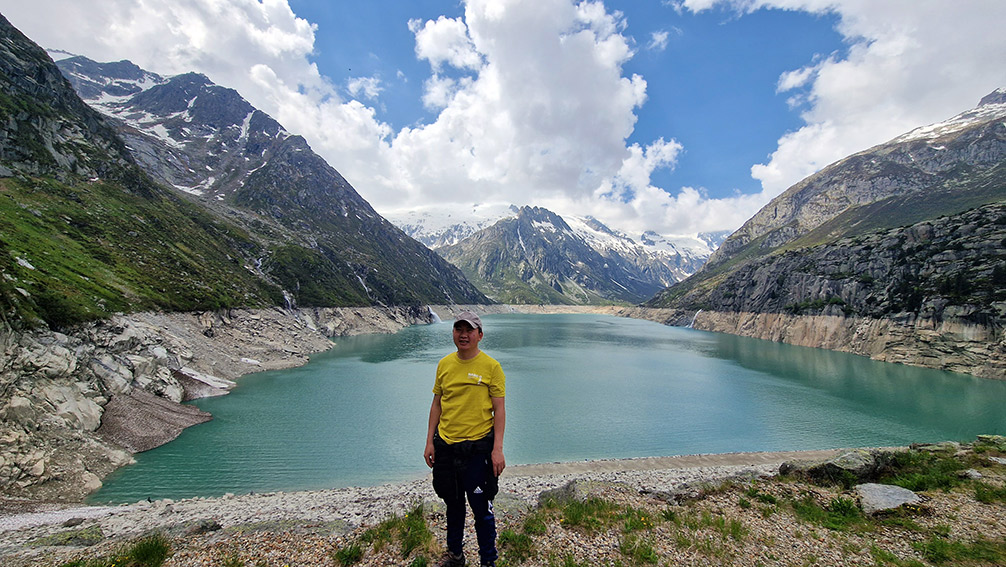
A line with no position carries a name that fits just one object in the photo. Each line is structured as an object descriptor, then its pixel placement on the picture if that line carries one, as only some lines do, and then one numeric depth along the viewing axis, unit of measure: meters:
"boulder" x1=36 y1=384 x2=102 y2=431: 20.81
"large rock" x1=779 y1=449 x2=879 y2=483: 12.95
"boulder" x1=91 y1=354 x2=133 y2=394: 25.86
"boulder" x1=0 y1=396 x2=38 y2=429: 17.86
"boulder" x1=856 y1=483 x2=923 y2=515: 10.23
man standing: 6.00
